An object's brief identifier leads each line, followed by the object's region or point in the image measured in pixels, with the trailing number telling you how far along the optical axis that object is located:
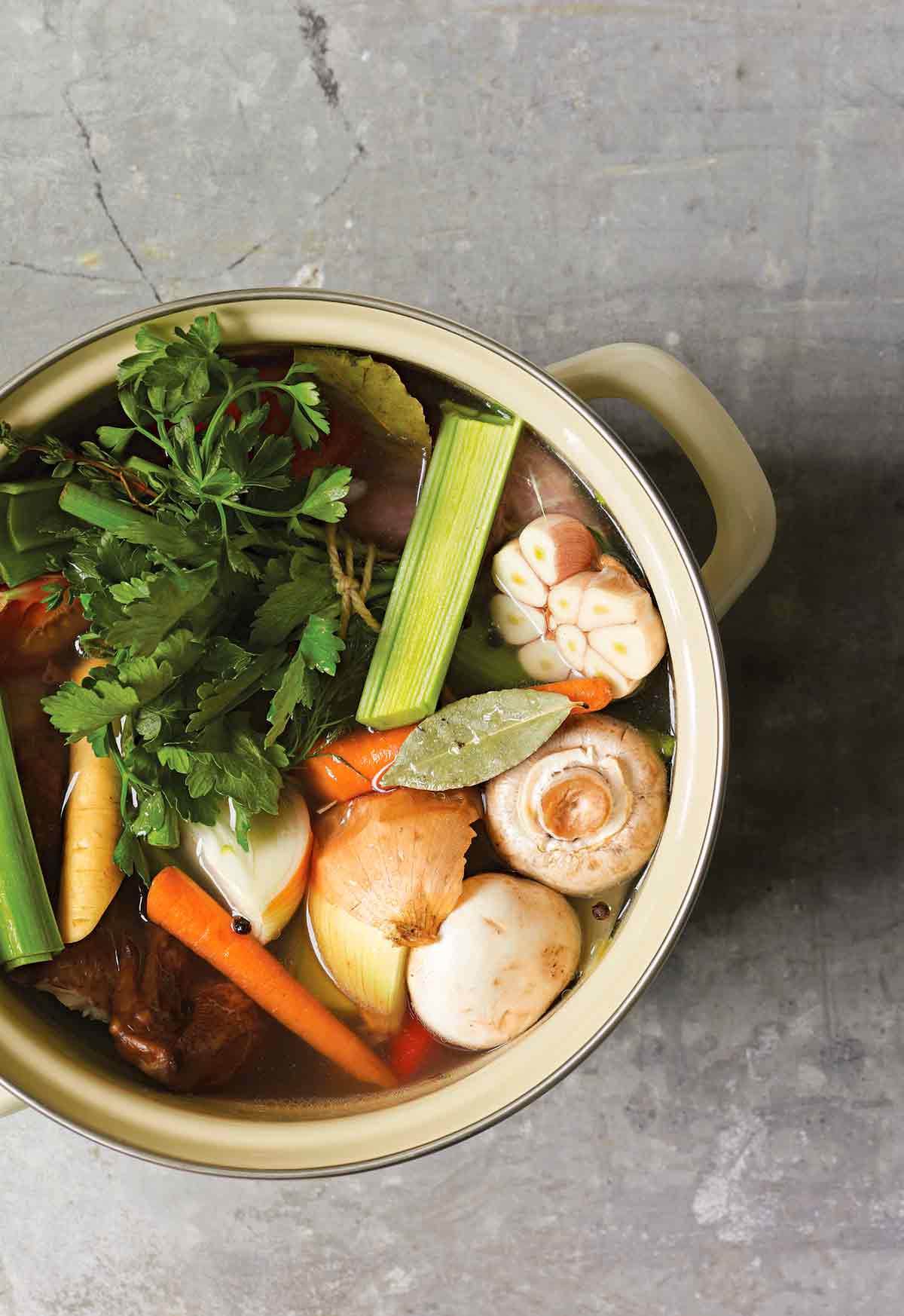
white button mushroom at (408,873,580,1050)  0.79
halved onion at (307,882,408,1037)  0.80
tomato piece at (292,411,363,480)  0.80
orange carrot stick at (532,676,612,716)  0.80
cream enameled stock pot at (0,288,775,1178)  0.76
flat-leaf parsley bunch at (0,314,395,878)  0.76
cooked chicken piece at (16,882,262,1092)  0.80
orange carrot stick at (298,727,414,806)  0.81
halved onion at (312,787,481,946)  0.79
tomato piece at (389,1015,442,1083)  0.81
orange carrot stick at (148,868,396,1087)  0.81
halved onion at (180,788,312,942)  0.81
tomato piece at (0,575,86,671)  0.80
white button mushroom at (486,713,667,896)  0.79
